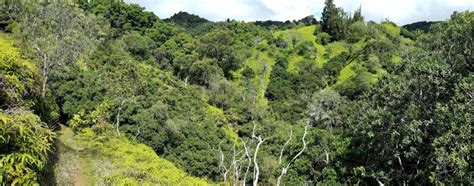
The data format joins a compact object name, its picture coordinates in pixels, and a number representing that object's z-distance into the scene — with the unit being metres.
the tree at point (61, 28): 41.38
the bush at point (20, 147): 6.48
